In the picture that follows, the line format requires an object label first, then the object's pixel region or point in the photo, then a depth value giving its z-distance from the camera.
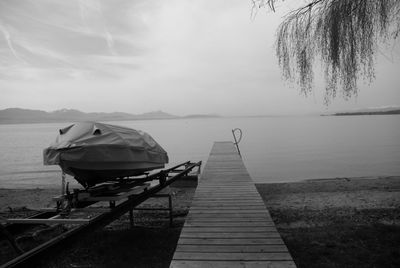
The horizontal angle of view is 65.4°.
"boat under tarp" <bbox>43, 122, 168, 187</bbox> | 5.70
